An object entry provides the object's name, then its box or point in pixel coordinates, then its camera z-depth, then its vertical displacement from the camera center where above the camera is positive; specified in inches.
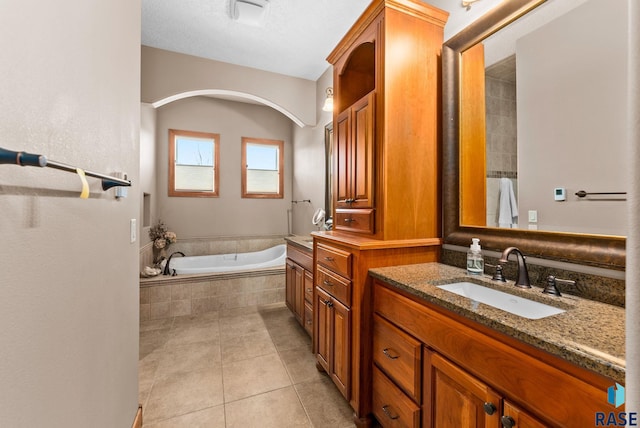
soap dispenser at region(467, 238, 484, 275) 53.6 -9.3
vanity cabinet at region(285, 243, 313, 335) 94.7 -27.0
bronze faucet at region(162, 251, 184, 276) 125.0 -25.9
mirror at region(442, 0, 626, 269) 40.9 +10.5
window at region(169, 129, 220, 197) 166.2 +34.9
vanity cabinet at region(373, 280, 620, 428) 26.2 -20.4
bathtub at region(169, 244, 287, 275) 137.0 -27.1
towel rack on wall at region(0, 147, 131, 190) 18.7 +4.3
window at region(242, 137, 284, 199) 184.7 +34.7
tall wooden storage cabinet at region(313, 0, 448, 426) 58.8 +8.7
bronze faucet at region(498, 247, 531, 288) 45.8 -10.0
